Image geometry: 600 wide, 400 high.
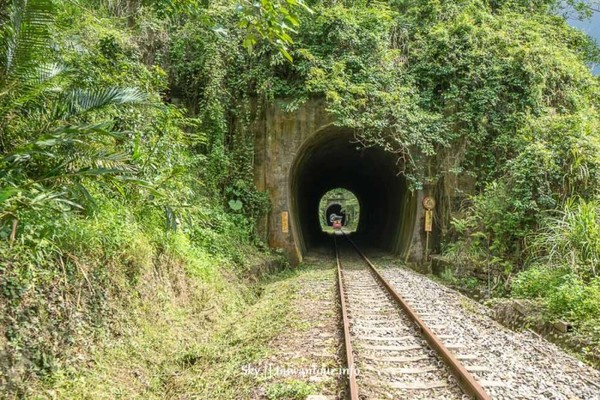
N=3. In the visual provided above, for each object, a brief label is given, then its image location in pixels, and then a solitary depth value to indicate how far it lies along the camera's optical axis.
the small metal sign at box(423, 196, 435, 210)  12.89
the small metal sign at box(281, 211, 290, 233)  12.79
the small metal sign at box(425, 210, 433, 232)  12.95
